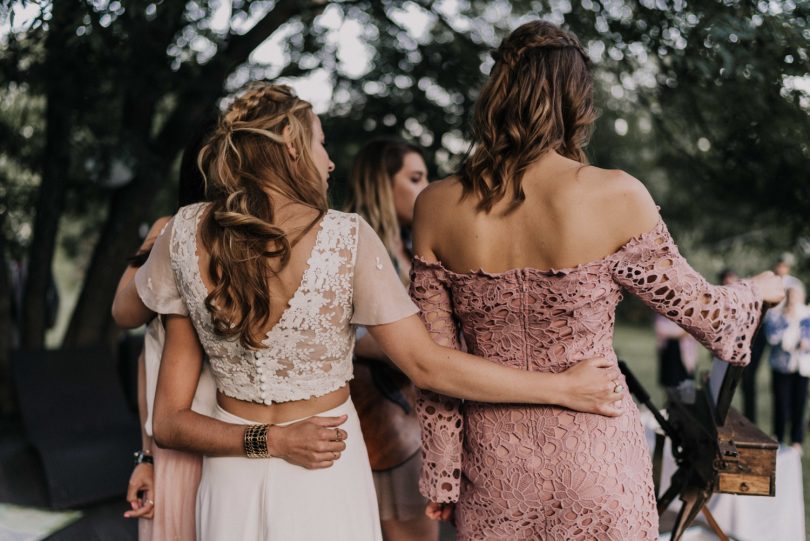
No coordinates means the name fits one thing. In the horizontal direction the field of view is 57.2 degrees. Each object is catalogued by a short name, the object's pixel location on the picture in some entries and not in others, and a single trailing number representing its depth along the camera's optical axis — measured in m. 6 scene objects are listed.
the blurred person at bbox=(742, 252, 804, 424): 6.81
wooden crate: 2.36
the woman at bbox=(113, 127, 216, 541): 2.03
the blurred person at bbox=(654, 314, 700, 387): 9.52
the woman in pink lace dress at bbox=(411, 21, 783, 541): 1.65
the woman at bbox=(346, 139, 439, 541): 2.46
